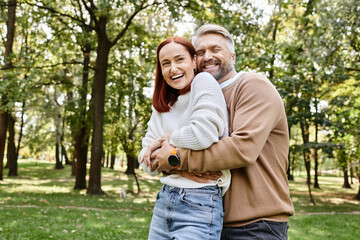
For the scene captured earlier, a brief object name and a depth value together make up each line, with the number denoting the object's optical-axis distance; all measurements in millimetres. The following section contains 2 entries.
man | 1868
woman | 1885
